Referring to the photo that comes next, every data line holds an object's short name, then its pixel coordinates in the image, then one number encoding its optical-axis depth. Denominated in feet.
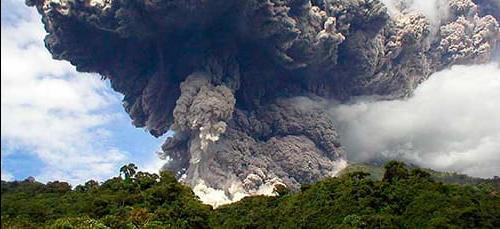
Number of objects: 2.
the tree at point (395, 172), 134.31
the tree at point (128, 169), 163.53
